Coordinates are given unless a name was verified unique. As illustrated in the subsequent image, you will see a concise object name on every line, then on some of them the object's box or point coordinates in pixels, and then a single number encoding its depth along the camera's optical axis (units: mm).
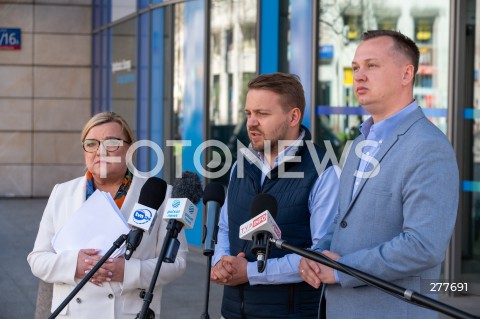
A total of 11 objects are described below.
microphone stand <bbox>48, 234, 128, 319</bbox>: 3168
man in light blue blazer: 3016
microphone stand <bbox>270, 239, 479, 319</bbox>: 2344
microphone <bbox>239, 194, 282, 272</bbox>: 2826
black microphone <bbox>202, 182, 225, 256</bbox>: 3195
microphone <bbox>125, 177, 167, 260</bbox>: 3191
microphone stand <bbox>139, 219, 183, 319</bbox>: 2979
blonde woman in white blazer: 3898
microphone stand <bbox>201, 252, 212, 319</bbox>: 3090
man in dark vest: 3684
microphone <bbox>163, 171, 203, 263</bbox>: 3088
